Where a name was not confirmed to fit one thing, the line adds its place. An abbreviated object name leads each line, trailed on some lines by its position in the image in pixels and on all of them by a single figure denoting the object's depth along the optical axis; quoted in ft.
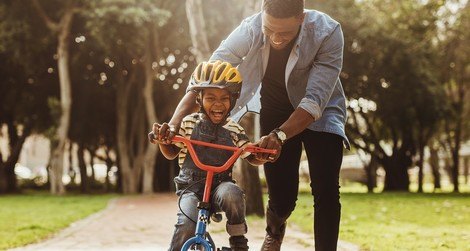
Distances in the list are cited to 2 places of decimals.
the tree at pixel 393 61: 83.41
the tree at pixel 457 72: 83.32
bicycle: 11.68
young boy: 12.49
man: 13.34
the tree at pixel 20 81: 74.68
